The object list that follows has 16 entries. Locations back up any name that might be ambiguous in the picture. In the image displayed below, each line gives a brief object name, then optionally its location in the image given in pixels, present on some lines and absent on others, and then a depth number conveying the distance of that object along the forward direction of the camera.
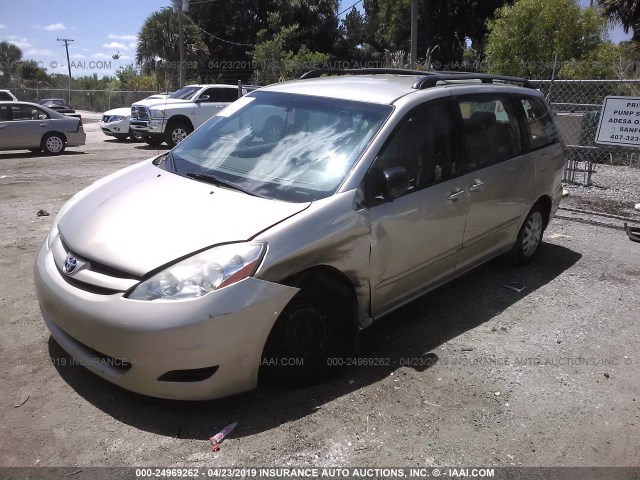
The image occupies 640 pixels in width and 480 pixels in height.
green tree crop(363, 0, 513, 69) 32.50
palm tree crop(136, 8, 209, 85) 39.88
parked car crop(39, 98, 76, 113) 30.03
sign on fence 7.41
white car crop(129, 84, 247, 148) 15.84
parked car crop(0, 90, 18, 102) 21.55
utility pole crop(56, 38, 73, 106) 64.35
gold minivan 2.88
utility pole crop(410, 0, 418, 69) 14.37
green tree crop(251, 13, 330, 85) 24.50
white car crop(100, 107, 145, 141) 18.38
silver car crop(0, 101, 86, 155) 14.41
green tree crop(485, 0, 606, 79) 16.94
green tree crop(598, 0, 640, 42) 20.47
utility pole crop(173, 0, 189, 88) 28.71
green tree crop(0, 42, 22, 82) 73.63
